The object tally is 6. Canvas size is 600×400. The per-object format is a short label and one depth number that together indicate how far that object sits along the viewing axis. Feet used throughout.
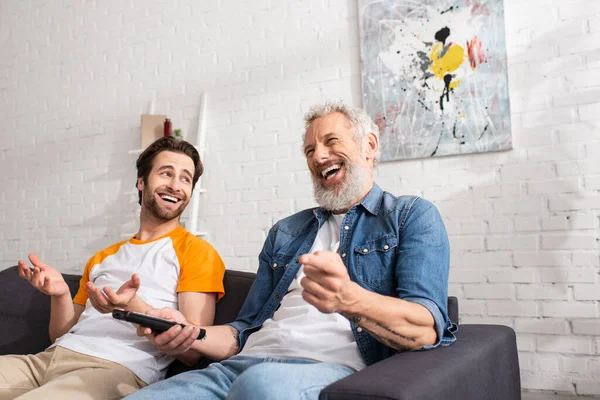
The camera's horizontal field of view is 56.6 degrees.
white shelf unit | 11.84
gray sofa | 3.59
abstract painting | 9.43
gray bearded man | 4.02
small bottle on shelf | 12.19
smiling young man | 5.41
